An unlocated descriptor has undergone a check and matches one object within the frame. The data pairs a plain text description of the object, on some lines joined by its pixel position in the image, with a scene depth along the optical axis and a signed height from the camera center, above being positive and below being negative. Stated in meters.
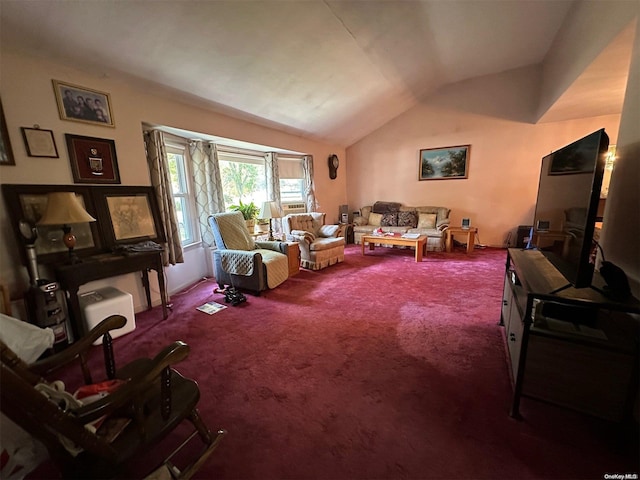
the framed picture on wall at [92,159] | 2.25 +0.38
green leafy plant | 4.21 -0.20
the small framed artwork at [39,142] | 2.00 +0.47
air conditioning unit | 5.39 -0.27
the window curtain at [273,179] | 4.73 +0.30
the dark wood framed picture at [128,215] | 2.46 -0.14
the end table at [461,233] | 4.85 -0.83
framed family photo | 2.15 +0.84
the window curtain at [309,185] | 5.41 +0.20
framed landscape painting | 5.34 +0.57
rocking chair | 0.76 -0.73
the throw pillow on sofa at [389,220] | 5.60 -0.59
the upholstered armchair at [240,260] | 3.13 -0.78
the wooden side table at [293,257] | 3.70 -0.89
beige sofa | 5.06 -0.61
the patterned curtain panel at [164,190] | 2.86 +0.10
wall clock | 6.04 +0.64
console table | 2.04 -0.58
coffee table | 4.31 -0.82
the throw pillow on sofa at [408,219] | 5.46 -0.57
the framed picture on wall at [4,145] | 1.88 +0.42
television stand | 1.19 -0.78
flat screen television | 1.22 -0.11
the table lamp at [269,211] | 3.81 -0.22
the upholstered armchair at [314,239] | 4.09 -0.74
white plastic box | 2.12 -0.87
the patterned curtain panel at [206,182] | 3.65 +0.22
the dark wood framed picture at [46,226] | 1.94 -0.13
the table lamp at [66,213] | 1.95 -0.08
